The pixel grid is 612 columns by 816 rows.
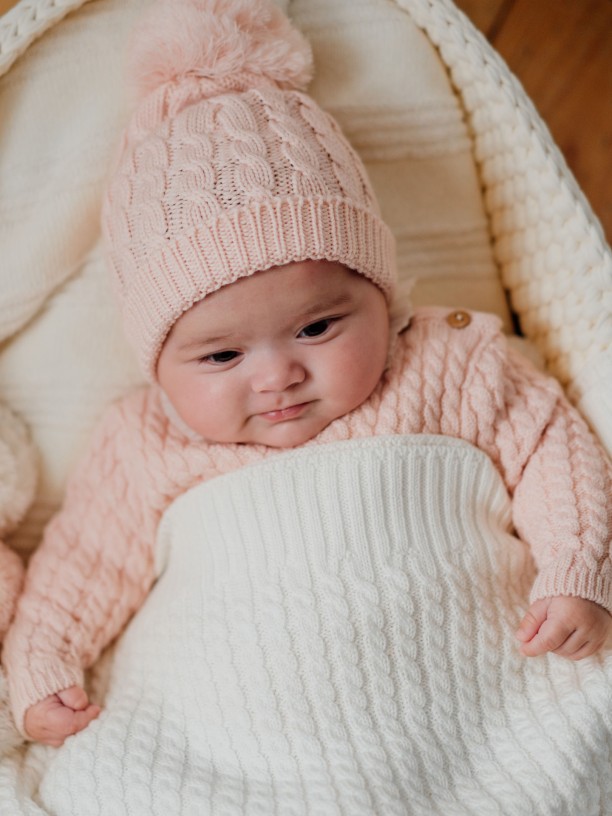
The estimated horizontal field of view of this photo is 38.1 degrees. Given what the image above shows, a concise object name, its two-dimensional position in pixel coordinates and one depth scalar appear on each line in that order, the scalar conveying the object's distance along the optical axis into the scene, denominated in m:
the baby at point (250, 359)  1.02
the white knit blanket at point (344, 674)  0.94
